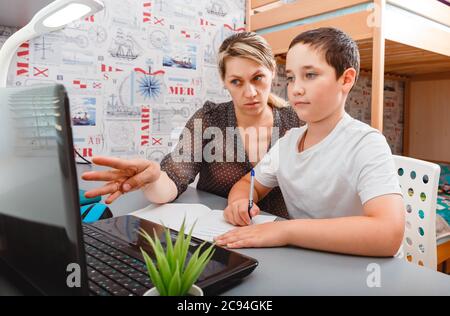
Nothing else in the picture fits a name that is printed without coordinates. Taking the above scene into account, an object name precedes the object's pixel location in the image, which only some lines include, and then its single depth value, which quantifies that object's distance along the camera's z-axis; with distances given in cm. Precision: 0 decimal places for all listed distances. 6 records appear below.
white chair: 98
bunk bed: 154
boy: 58
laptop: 29
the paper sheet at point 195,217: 67
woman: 104
